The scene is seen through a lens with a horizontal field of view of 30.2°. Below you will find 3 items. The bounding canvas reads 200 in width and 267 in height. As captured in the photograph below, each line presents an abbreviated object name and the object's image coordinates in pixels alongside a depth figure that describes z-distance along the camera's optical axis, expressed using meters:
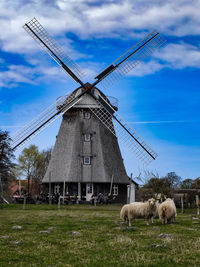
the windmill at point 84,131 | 38.81
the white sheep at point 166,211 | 17.33
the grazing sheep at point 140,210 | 17.00
